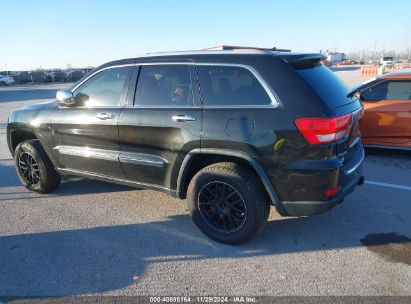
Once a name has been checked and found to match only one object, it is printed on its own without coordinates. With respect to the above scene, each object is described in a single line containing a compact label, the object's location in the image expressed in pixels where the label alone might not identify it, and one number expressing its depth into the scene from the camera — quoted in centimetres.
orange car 628
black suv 317
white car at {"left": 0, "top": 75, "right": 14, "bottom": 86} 4634
